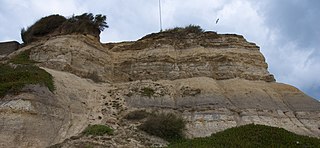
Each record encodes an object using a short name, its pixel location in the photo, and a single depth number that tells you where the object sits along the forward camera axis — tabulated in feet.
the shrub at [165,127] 36.08
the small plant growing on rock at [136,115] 39.66
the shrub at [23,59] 48.91
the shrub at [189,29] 62.57
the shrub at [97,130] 33.66
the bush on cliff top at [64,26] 58.30
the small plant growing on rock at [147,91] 45.50
